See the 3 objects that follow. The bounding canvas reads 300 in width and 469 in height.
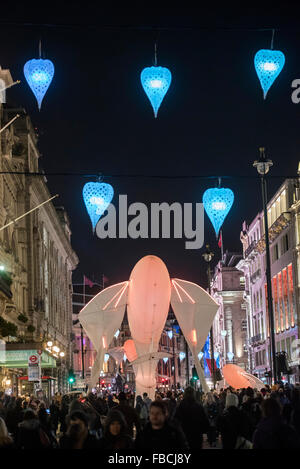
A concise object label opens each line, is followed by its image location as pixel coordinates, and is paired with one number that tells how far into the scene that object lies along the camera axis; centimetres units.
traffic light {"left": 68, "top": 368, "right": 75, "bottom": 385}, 6312
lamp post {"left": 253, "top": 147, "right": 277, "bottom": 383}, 3559
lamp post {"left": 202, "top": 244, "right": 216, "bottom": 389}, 6195
